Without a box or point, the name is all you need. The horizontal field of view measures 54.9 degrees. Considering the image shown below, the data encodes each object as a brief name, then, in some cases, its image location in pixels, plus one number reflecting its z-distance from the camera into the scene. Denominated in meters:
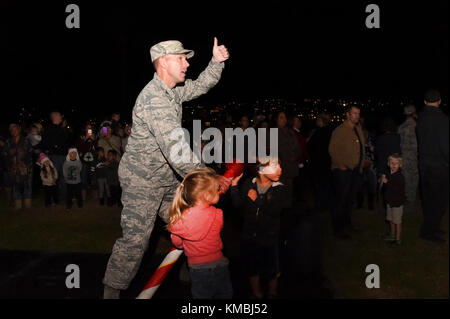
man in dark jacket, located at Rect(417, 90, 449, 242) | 6.12
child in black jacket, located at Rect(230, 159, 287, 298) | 4.14
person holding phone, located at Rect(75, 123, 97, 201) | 9.79
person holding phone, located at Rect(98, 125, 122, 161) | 10.12
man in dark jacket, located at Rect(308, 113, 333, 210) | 7.94
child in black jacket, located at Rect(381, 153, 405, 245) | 6.30
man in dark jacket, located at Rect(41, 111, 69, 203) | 8.83
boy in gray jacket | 8.84
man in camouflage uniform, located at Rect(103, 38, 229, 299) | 3.90
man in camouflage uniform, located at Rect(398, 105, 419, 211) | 8.09
